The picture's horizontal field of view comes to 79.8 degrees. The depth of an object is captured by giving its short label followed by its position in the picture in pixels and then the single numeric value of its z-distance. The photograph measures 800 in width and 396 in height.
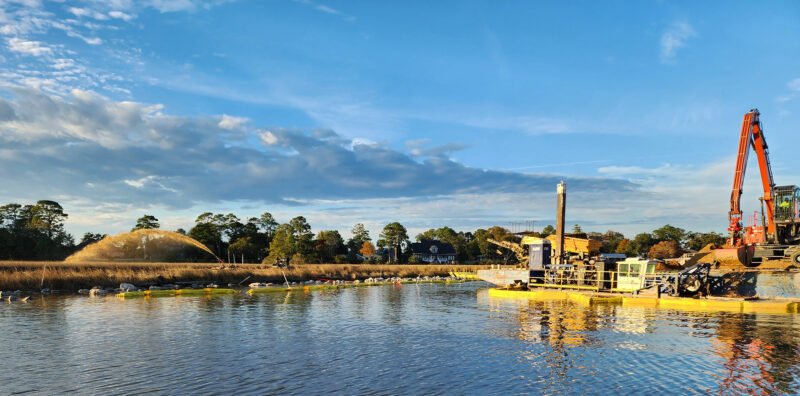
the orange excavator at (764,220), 54.03
